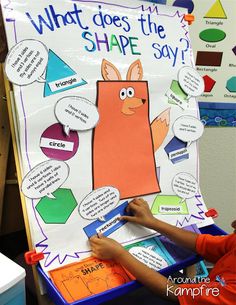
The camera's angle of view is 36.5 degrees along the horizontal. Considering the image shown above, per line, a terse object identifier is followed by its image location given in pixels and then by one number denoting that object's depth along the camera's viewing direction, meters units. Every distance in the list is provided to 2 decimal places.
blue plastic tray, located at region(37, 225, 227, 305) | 0.71
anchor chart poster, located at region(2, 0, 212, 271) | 0.76
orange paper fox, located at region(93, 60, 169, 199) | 0.84
